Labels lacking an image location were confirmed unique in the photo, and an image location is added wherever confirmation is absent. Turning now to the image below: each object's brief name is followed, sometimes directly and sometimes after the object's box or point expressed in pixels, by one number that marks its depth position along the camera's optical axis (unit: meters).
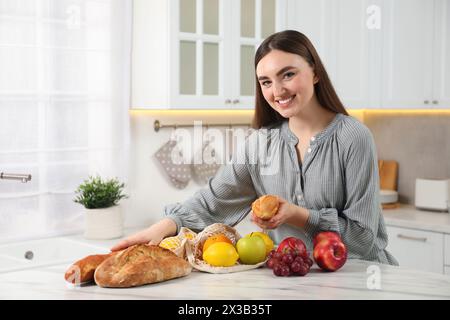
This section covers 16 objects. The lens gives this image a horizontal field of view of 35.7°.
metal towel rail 3.74
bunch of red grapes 1.77
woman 1.97
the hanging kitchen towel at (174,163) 3.77
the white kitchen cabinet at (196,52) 3.36
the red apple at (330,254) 1.83
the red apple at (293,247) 1.79
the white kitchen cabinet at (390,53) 4.05
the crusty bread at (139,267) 1.63
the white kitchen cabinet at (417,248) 3.69
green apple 1.85
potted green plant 3.33
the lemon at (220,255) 1.81
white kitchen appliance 4.05
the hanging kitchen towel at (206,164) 3.90
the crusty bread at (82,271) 1.66
